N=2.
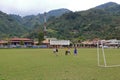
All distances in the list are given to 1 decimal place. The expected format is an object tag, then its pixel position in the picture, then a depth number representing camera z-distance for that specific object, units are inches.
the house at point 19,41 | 2001.8
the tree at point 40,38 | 1898.3
